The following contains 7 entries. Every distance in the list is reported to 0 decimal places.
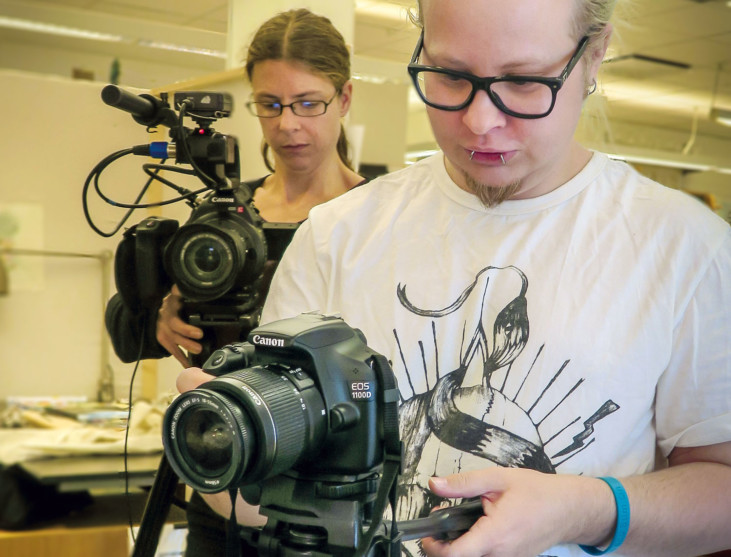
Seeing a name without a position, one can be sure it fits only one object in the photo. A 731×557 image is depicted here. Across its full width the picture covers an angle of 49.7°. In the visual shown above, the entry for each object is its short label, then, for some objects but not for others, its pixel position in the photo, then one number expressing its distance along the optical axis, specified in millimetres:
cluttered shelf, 845
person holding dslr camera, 634
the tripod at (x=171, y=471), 806
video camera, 763
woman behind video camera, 917
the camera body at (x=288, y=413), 504
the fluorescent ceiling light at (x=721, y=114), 5793
